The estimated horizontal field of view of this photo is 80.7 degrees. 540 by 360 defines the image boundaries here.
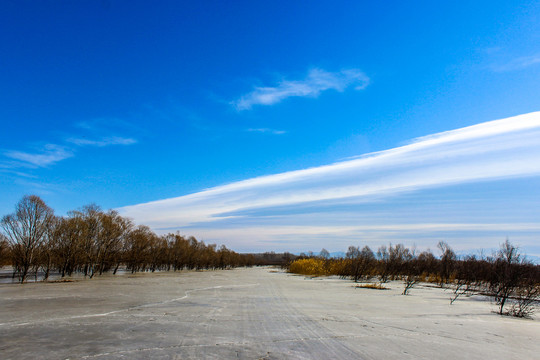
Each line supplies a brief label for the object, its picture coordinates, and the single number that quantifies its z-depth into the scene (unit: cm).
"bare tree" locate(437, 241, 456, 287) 5072
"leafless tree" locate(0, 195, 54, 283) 4175
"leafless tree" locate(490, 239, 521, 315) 1972
